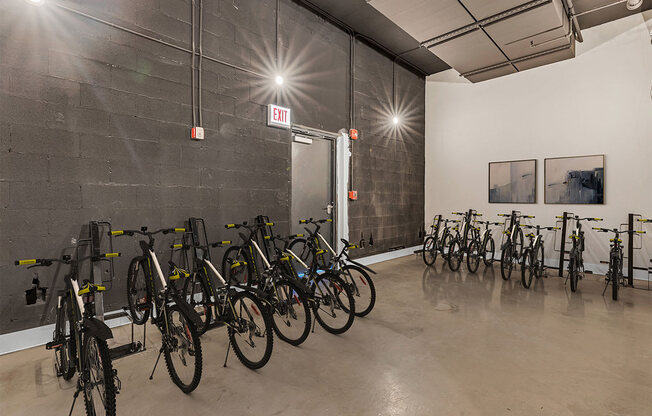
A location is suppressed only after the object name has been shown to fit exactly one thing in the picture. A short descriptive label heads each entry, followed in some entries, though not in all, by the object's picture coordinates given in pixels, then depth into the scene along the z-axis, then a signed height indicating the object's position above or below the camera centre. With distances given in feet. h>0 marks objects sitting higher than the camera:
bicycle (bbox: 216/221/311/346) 8.26 -2.69
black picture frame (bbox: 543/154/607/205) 16.19 +1.01
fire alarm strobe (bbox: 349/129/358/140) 17.70 +3.72
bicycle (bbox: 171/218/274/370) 7.16 -2.78
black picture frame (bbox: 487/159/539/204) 18.29 +1.08
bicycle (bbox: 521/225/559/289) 13.84 -2.67
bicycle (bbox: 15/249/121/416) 5.02 -2.59
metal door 15.51 +1.08
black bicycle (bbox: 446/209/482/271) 17.02 -2.40
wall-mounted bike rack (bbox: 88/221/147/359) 6.76 -1.93
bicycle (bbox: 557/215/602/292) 13.24 -2.53
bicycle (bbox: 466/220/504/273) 16.66 -2.51
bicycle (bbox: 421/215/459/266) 18.69 -2.60
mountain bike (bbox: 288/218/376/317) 10.02 -2.63
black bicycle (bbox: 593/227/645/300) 12.30 -2.65
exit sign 13.64 +3.72
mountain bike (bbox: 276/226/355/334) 9.12 -2.78
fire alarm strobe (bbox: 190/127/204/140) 11.19 +2.39
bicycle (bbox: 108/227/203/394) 6.20 -2.74
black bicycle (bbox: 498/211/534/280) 14.89 -2.37
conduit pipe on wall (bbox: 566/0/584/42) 13.28 +8.28
